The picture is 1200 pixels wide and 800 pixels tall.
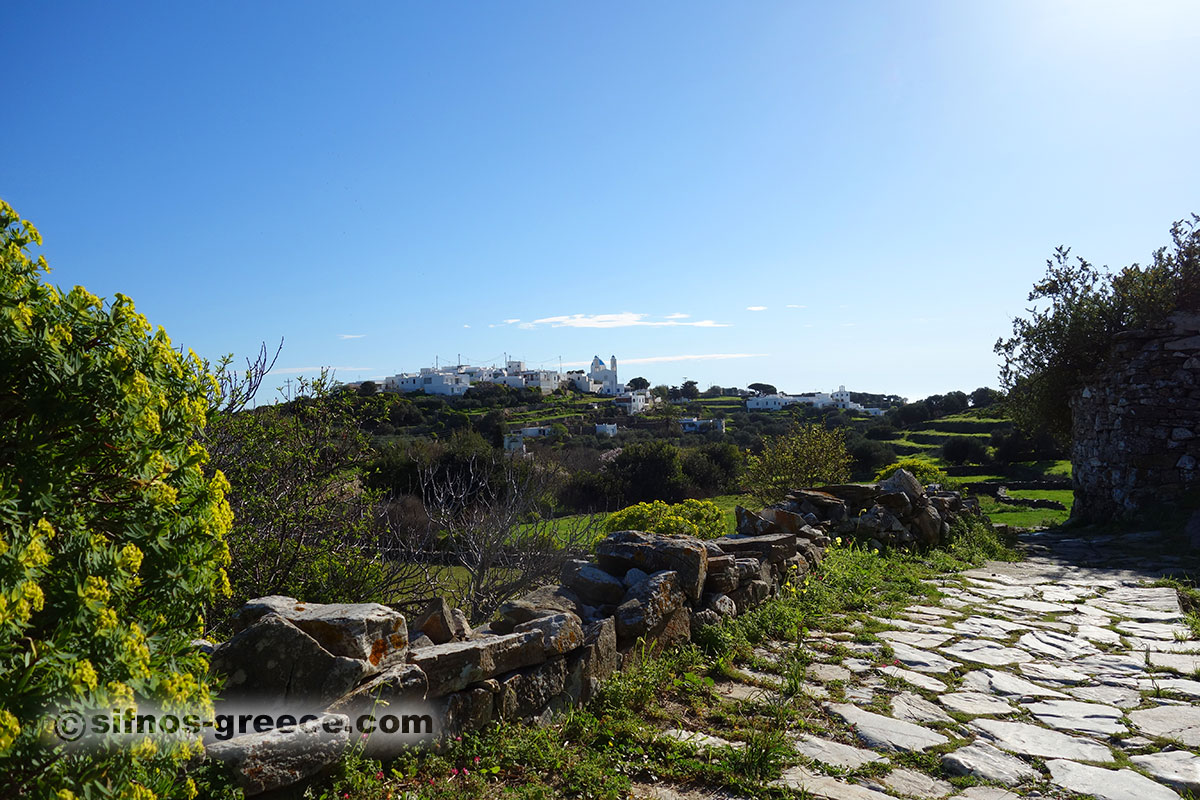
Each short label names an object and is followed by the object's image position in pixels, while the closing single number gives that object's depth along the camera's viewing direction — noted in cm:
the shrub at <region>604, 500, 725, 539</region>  830
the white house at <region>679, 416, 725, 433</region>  5162
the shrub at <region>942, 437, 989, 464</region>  2905
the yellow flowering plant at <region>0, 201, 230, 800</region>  175
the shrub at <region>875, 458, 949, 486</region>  1570
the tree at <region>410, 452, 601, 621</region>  734
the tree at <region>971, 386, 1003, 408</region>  4359
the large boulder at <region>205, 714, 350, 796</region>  246
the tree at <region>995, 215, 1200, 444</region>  1248
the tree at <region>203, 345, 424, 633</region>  607
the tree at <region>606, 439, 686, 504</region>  2634
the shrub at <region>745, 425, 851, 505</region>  1425
